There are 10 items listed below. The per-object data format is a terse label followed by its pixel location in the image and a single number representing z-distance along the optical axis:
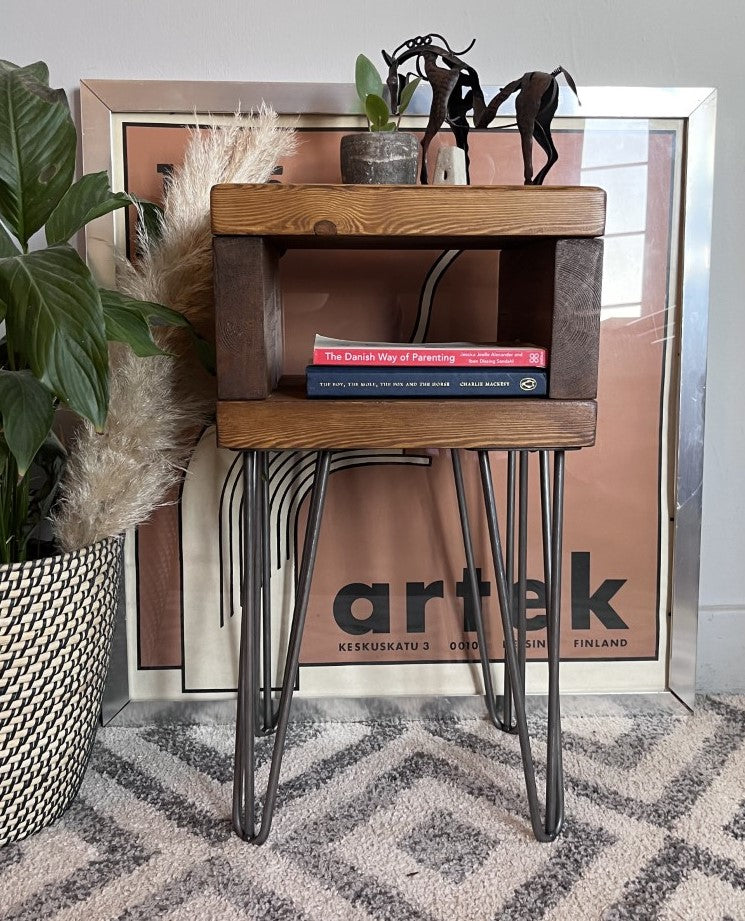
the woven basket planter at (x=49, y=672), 0.89
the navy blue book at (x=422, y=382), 0.92
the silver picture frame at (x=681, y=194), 1.18
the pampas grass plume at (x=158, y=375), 0.97
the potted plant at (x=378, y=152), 0.97
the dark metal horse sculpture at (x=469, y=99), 0.95
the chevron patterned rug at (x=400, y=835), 0.87
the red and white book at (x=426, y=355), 0.92
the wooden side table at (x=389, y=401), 0.88
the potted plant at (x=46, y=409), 0.79
